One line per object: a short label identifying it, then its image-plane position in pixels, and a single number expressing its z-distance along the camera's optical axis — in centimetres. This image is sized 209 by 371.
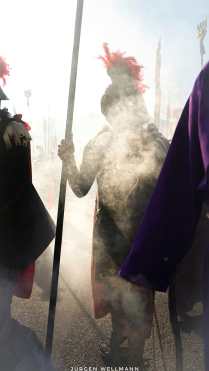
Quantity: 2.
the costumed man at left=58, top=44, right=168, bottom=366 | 352
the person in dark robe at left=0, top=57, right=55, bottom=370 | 312
